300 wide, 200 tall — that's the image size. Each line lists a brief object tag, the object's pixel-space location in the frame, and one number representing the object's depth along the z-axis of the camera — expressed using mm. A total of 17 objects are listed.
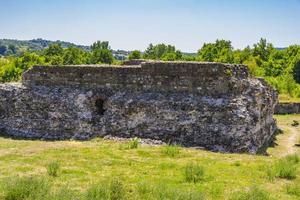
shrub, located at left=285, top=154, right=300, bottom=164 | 13566
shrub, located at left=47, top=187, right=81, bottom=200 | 8250
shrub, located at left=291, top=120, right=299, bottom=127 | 26839
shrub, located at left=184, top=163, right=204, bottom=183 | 11023
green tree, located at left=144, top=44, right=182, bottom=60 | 84769
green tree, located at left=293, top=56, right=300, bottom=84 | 67900
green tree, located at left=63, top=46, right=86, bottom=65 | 83531
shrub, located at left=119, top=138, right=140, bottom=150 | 15188
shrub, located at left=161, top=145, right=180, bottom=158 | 14117
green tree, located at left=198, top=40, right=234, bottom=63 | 74188
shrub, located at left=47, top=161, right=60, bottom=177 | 11219
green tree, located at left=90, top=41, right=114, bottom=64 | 90312
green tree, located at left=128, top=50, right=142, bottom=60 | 76750
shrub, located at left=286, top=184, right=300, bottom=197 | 10102
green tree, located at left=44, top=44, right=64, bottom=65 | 89556
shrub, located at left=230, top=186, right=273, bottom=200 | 9062
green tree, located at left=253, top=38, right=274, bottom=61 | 89531
